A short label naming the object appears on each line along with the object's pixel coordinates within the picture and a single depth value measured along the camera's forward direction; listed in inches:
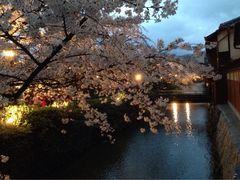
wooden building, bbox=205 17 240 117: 392.4
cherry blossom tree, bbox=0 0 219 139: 97.6
